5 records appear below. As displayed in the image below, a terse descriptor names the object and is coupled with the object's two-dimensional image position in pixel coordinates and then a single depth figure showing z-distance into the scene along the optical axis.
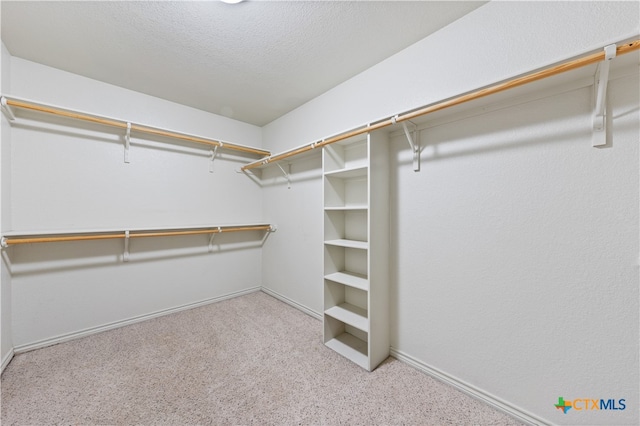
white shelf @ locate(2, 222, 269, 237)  1.67
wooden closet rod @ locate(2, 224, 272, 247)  1.66
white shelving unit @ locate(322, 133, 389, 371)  1.70
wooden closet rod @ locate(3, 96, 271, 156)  1.68
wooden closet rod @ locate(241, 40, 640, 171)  0.90
